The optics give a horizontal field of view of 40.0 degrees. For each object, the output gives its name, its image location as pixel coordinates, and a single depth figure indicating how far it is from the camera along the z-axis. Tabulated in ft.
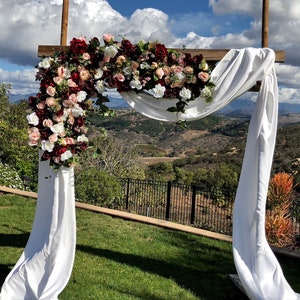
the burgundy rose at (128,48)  14.33
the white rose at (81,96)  13.79
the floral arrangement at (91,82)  13.57
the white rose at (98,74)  14.21
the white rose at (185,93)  13.80
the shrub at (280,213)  22.43
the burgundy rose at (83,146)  14.08
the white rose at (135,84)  14.05
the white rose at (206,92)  13.75
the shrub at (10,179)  35.91
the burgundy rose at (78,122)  13.98
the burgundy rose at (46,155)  13.62
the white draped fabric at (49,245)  13.48
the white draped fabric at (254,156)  13.60
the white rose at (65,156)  13.46
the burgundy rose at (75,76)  13.97
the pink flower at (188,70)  13.87
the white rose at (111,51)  14.05
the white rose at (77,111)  13.80
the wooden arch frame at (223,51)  13.97
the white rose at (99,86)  14.19
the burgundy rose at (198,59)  13.96
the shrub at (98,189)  36.14
